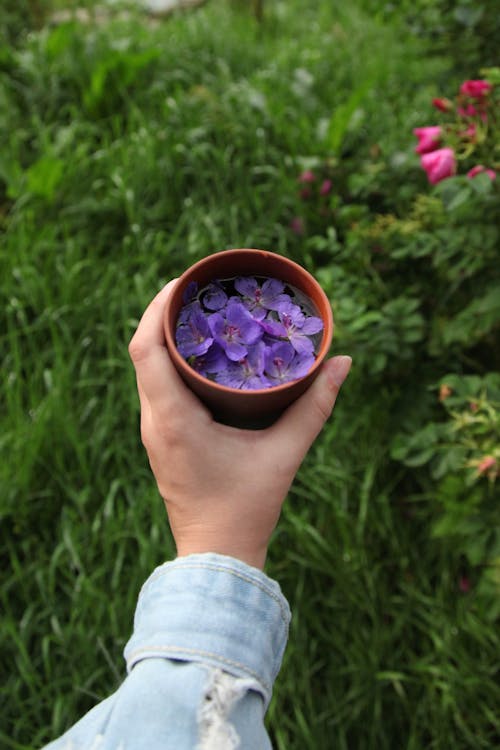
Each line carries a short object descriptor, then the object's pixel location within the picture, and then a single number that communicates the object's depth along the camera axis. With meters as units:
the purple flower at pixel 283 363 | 0.76
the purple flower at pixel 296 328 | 0.78
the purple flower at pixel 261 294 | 0.81
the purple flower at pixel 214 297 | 0.81
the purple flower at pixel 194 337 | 0.77
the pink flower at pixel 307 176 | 2.04
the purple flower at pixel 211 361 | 0.77
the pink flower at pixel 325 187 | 1.98
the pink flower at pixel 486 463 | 1.18
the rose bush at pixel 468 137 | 1.23
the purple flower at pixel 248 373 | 0.76
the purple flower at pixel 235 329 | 0.77
